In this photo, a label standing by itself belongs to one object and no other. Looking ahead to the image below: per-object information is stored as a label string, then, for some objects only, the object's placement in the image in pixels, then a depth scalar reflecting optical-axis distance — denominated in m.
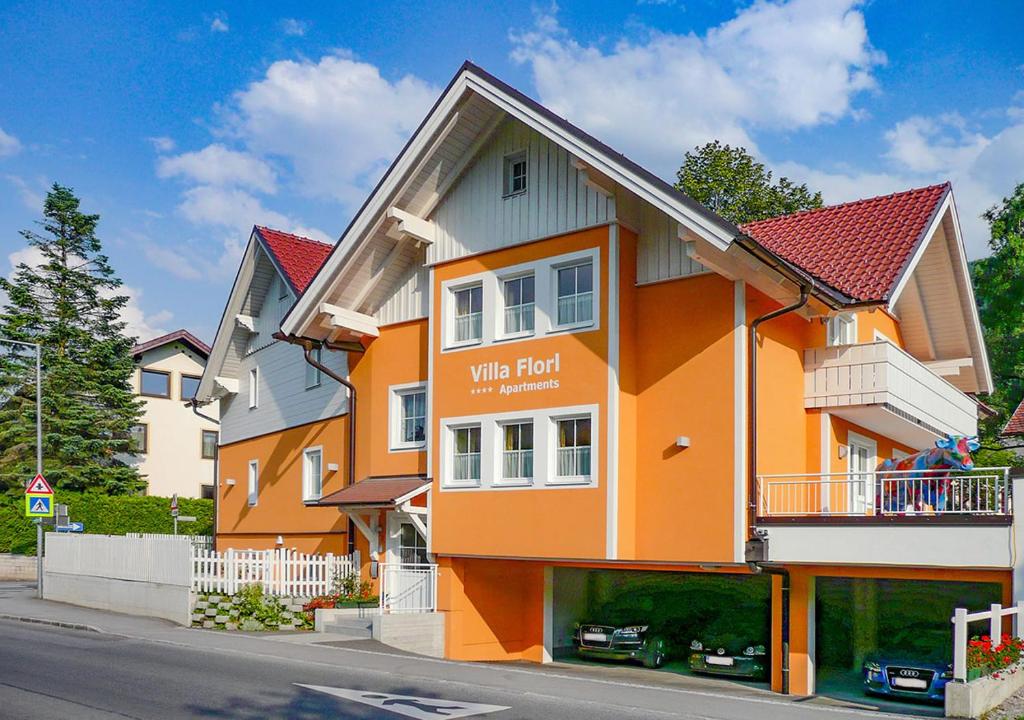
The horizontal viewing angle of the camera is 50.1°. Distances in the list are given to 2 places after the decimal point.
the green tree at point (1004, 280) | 37.56
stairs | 20.22
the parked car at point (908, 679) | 16.34
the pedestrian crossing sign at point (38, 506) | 26.69
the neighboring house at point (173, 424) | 53.06
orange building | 17.50
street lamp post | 28.19
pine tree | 45.06
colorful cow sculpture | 16.28
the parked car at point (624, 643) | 20.95
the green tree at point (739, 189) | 40.53
